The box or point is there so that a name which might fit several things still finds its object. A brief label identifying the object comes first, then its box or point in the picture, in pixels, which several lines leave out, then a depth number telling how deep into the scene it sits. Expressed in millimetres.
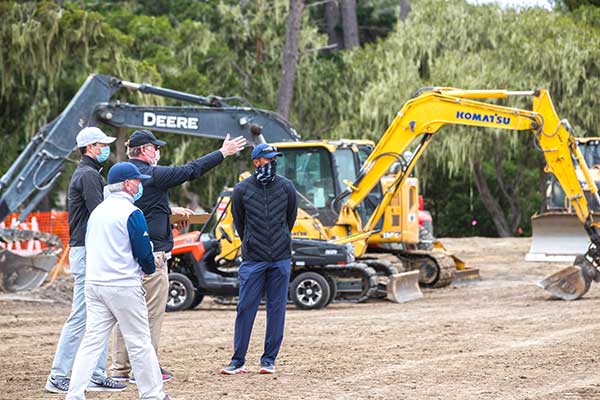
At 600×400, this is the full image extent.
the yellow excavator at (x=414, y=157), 28970
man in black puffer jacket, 16041
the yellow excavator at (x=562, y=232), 42078
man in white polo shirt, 12681
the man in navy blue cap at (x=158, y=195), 14715
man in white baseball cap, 14664
